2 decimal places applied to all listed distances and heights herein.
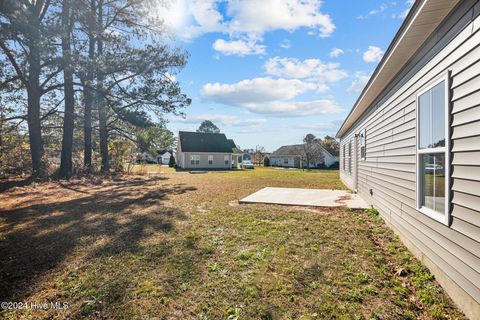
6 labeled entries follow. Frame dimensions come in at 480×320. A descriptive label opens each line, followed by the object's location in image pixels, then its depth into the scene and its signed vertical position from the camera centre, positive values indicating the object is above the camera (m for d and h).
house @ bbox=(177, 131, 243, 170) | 31.97 +1.00
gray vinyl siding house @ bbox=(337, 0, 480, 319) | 2.36 +0.22
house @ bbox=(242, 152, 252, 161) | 47.51 +0.47
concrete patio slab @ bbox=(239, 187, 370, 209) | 7.46 -1.33
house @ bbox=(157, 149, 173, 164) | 53.66 +0.56
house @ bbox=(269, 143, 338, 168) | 37.06 +0.19
